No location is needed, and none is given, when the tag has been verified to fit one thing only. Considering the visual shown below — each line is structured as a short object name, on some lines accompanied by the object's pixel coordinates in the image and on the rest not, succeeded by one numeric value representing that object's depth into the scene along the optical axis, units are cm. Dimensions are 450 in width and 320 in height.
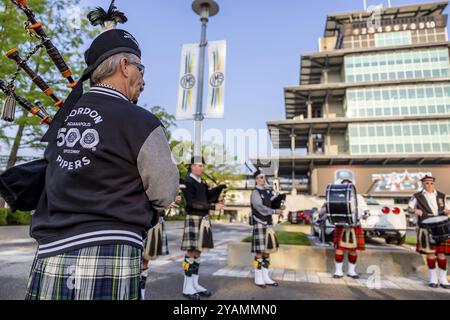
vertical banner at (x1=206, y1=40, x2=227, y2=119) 795
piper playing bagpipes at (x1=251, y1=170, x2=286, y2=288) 532
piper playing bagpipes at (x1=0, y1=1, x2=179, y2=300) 128
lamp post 781
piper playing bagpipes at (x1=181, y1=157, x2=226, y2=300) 466
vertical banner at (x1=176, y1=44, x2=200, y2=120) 798
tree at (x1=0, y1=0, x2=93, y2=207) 1059
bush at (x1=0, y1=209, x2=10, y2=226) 1212
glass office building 3675
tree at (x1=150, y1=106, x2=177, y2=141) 2302
